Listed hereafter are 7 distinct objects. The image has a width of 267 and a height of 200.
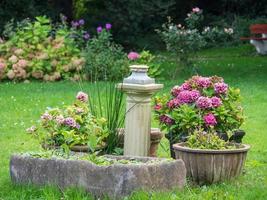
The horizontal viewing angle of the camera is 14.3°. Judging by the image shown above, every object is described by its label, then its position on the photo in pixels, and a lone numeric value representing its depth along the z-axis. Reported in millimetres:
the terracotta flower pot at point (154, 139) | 10894
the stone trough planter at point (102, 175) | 8572
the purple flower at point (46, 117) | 10369
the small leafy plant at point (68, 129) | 10191
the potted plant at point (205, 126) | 9643
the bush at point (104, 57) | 23873
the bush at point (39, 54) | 25117
